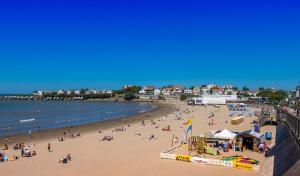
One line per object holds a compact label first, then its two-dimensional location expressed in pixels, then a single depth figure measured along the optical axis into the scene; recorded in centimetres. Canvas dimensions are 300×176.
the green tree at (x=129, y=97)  17641
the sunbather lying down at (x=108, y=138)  3049
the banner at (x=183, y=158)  1959
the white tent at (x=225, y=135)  2564
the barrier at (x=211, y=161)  1795
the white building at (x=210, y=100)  11676
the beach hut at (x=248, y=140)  2319
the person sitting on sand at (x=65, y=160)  2044
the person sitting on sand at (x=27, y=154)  2286
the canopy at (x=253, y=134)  2344
